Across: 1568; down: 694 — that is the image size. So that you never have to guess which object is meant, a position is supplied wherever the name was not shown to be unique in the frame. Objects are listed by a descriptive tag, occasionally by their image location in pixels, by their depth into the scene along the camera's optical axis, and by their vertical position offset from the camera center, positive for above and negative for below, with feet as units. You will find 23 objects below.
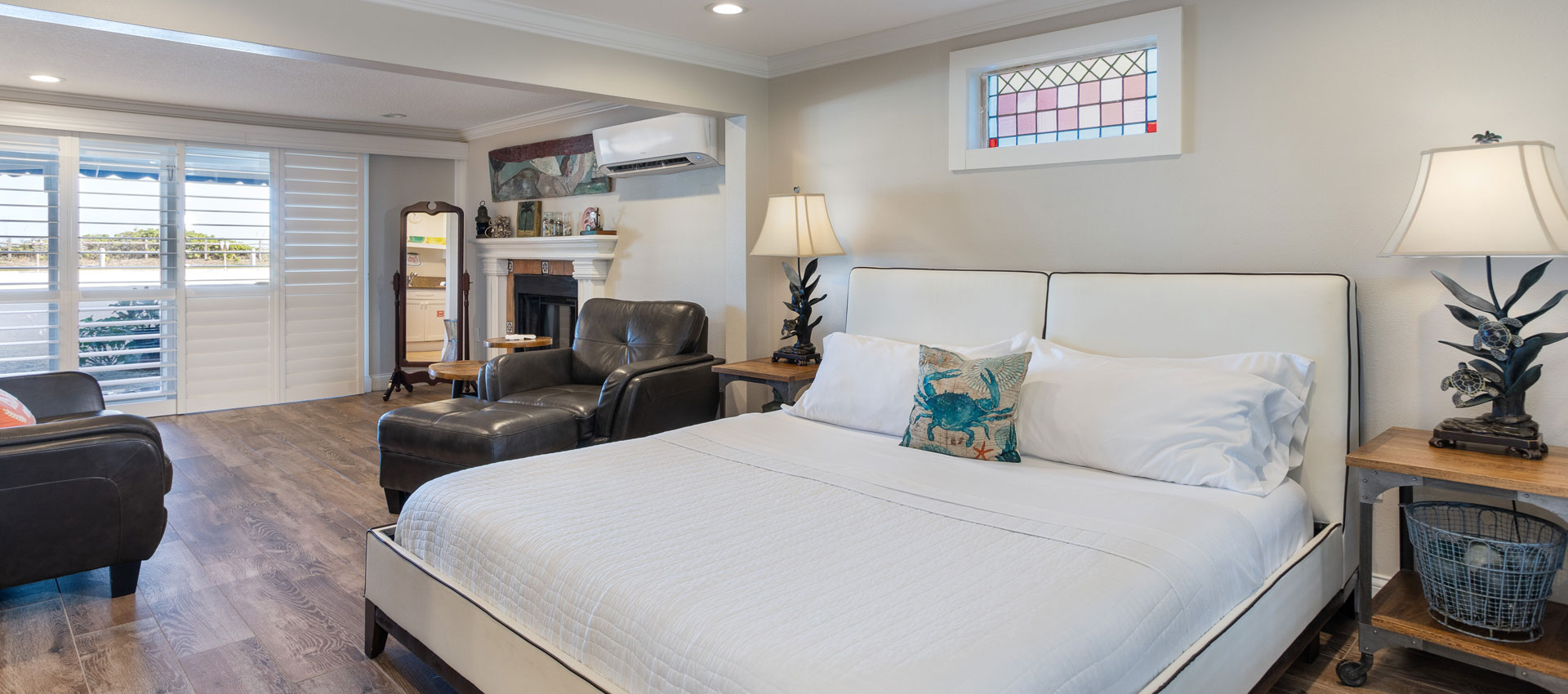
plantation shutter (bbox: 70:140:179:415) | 18.80 +0.97
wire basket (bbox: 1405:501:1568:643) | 6.83 -1.99
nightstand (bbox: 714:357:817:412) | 12.21 -0.77
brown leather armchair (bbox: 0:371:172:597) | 8.47 -1.83
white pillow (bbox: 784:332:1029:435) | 9.73 -0.71
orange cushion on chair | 9.42 -1.08
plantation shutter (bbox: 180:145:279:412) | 20.06 +0.82
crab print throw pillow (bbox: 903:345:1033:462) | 8.56 -0.85
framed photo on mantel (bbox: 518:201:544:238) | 20.38 +2.39
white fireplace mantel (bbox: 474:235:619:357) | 18.51 +1.37
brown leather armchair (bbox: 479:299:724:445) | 13.00 -0.88
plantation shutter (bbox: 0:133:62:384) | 17.85 +1.26
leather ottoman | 11.34 -1.58
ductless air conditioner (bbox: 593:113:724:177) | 15.35 +3.24
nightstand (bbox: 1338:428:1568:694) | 6.66 -1.74
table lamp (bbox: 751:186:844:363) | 12.69 +1.23
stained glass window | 10.63 +2.88
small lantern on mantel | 22.17 +2.43
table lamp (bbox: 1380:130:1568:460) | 7.13 +0.77
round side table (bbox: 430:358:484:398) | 16.56 -1.02
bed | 4.72 -1.60
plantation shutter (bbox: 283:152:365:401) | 21.34 +1.08
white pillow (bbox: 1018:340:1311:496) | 7.72 -0.89
